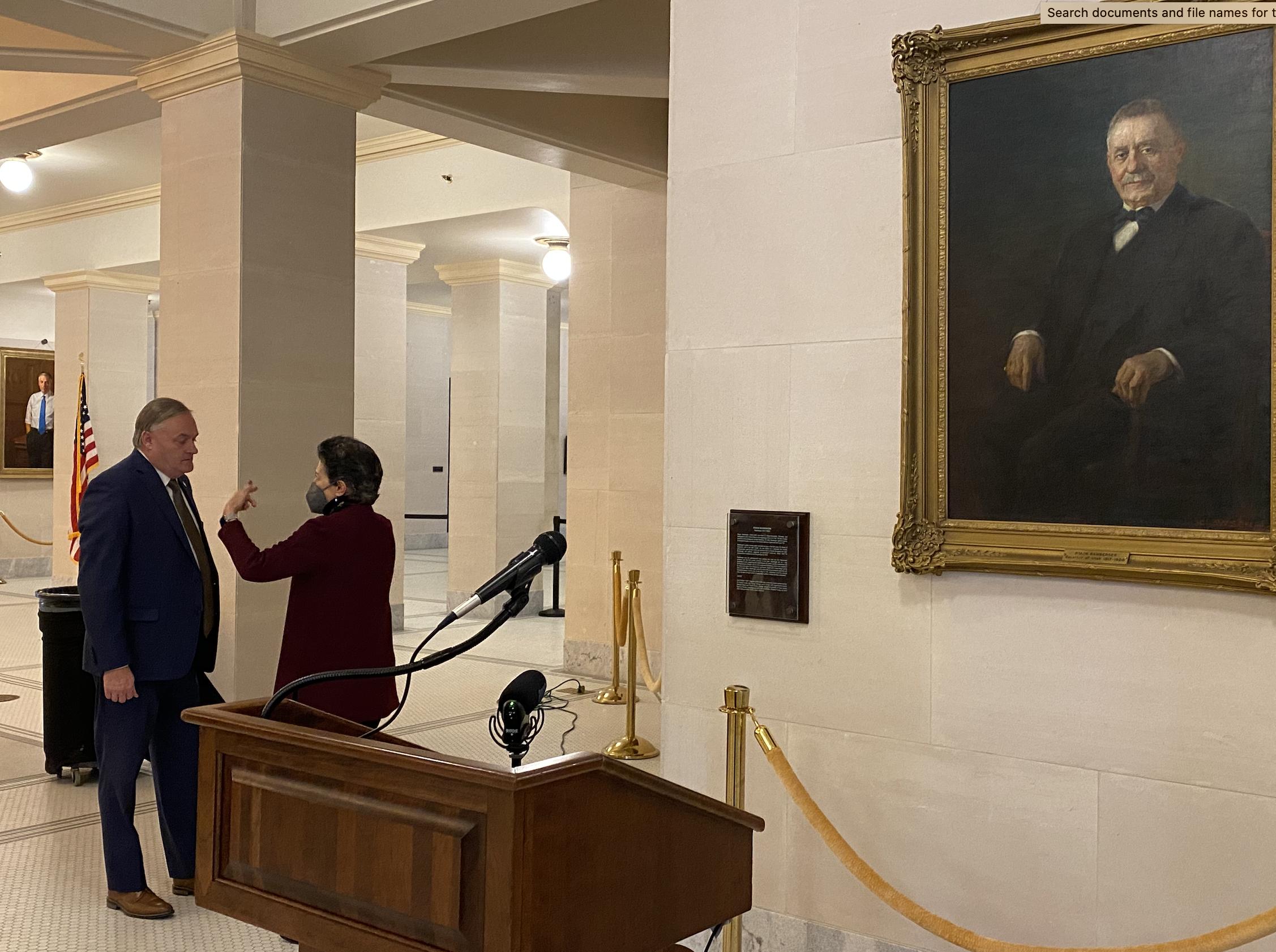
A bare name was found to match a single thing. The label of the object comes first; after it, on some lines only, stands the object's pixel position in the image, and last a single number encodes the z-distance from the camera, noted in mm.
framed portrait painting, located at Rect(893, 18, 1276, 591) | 3559
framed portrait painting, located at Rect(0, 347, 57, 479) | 18703
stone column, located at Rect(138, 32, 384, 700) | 6797
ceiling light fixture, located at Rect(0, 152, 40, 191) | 11719
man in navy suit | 4723
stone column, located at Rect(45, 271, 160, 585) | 16203
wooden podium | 2197
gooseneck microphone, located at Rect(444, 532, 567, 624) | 2494
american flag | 14531
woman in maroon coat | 4652
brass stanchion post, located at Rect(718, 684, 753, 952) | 3904
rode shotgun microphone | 2426
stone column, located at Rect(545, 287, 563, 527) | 14708
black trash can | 6816
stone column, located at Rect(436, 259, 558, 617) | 13609
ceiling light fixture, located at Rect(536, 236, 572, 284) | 12523
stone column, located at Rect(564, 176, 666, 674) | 10406
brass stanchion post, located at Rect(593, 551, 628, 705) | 8359
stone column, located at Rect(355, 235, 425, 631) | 13102
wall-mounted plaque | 4406
